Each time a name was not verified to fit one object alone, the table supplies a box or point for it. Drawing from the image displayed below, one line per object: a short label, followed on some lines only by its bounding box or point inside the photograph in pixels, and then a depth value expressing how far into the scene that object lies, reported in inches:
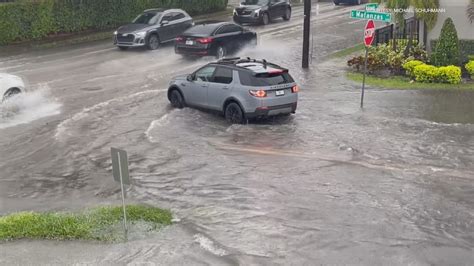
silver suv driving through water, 668.1
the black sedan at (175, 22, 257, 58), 1056.8
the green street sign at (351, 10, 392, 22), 816.3
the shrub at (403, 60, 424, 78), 889.5
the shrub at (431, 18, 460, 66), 891.4
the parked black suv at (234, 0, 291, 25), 1494.8
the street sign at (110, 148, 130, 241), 381.5
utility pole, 984.9
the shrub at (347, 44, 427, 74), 919.7
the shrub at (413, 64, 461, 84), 857.5
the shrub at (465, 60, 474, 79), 872.3
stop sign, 745.0
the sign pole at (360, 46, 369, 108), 749.9
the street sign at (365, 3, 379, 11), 938.3
